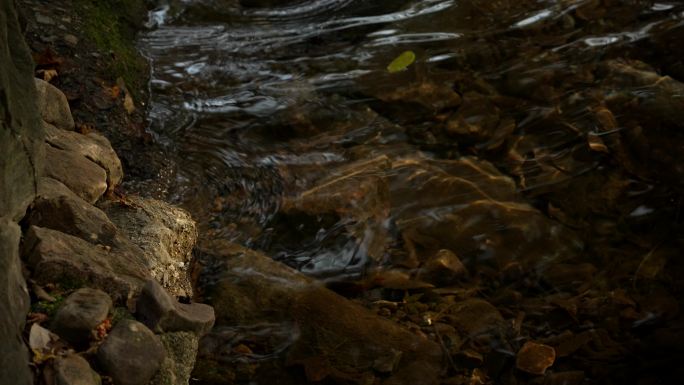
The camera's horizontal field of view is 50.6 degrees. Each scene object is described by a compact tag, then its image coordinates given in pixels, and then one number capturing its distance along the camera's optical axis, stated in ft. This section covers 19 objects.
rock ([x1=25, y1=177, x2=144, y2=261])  10.41
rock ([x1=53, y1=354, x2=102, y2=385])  8.19
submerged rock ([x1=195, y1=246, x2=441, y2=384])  13.46
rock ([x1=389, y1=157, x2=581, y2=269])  16.22
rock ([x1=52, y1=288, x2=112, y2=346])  8.80
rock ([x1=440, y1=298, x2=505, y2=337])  14.60
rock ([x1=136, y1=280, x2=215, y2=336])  9.77
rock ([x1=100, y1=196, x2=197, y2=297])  12.28
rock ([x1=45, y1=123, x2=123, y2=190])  12.96
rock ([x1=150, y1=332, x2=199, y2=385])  9.52
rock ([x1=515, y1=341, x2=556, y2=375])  14.05
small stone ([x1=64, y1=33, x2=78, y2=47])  17.29
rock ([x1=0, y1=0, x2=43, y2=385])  7.46
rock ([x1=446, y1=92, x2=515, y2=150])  18.97
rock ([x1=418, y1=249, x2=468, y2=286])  15.48
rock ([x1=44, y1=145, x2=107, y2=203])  11.91
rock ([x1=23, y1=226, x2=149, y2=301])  9.55
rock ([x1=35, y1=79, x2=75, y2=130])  13.47
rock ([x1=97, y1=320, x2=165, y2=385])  8.83
